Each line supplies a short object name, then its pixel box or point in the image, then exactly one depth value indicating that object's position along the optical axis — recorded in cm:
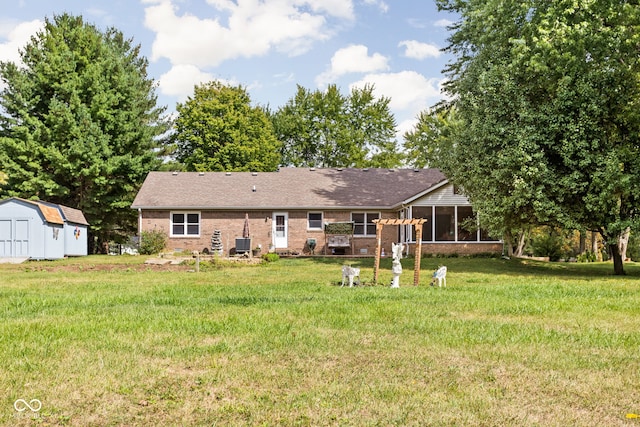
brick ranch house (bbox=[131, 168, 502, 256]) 2748
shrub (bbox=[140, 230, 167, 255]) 2805
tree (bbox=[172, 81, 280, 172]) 4344
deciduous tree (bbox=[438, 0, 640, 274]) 1652
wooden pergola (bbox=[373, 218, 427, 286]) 1298
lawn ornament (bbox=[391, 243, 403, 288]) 1209
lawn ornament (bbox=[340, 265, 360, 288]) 1221
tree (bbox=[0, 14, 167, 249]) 3108
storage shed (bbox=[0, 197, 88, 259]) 2408
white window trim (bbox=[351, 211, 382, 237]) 2997
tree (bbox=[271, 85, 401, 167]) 4891
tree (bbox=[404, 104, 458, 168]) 3759
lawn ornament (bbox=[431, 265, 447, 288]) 1259
